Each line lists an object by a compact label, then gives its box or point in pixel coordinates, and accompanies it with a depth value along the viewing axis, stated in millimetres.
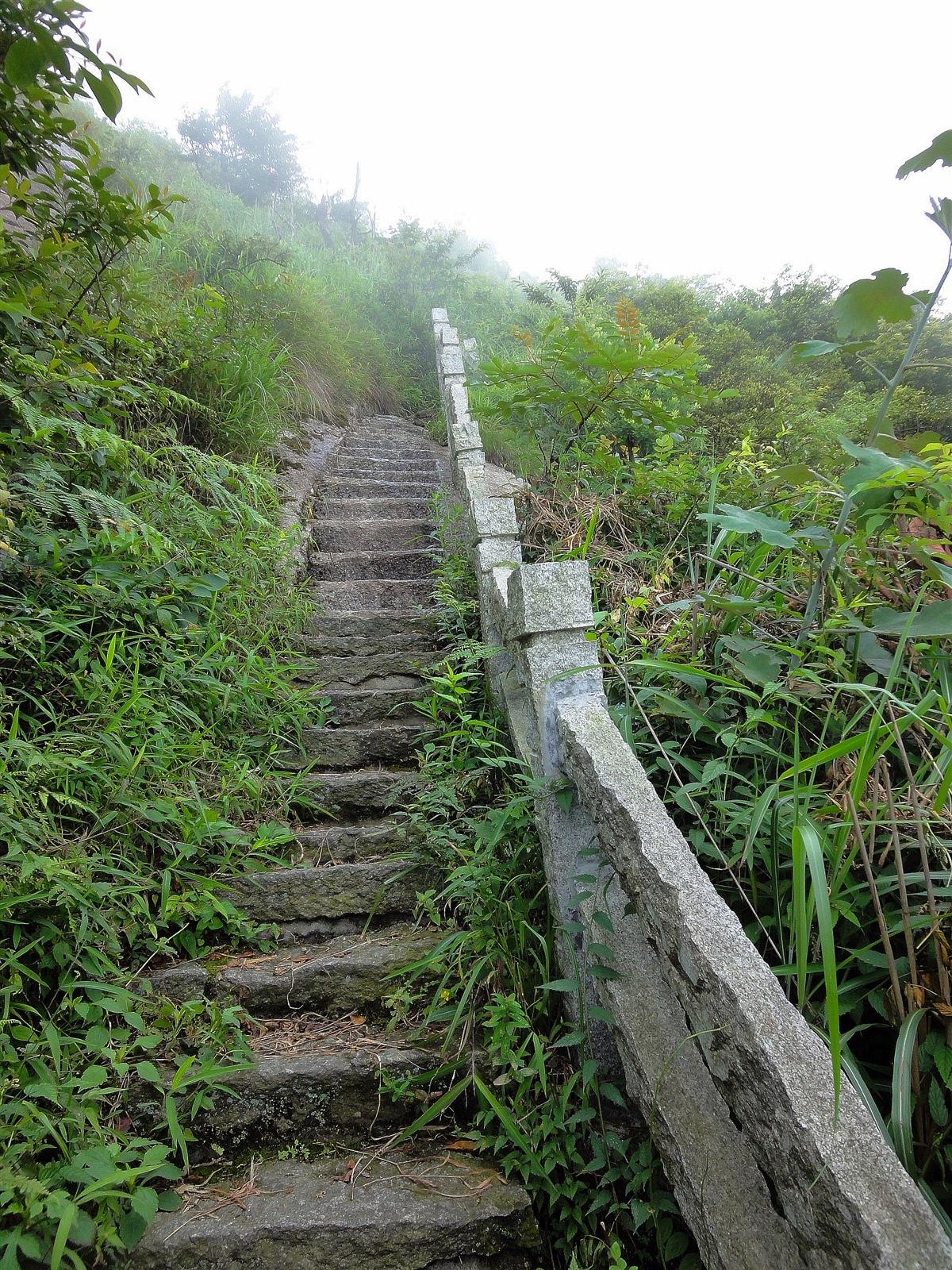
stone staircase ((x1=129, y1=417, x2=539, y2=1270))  1464
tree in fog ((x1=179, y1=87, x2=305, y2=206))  16766
